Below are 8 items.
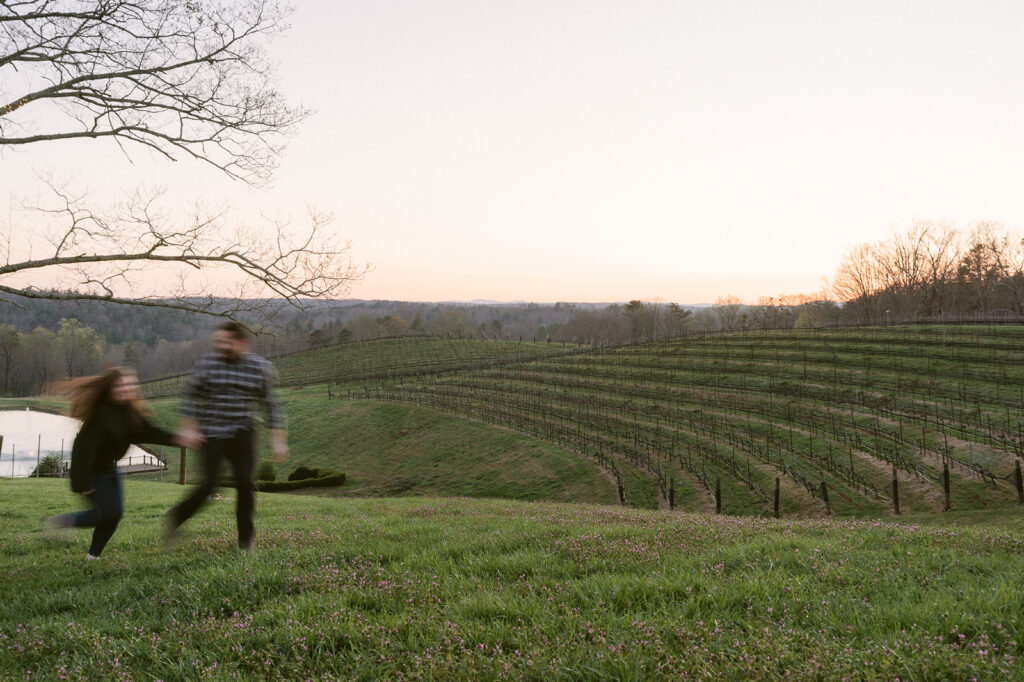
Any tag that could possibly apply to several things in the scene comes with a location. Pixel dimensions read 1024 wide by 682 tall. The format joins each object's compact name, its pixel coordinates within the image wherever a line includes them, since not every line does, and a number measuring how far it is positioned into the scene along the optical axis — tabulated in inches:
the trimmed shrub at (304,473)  1579.7
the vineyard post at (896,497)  753.0
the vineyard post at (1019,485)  694.9
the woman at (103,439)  208.8
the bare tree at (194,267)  381.1
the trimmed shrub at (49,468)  1595.7
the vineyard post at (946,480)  721.6
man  211.0
